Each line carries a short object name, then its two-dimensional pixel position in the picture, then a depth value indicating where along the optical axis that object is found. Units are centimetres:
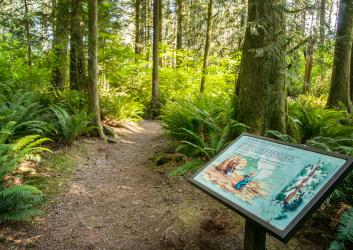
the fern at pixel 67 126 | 620
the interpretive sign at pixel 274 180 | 204
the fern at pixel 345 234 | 250
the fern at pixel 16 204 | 320
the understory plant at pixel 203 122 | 516
